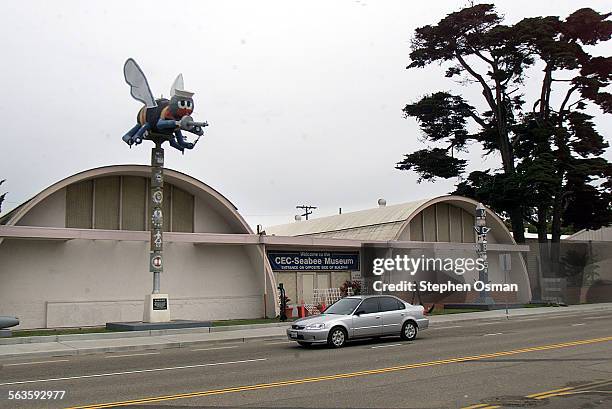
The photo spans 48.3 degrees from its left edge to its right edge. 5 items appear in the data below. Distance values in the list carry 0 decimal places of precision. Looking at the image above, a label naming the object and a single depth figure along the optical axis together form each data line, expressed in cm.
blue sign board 3269
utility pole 8375
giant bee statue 2606
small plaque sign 2575
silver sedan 1816
